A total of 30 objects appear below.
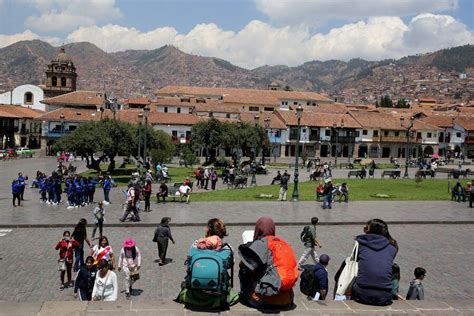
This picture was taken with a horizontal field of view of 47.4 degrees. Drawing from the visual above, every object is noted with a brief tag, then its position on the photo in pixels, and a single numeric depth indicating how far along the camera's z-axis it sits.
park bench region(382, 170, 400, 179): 36.97
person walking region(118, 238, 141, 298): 9.55
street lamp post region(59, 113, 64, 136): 56.20
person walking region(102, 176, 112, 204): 21.55
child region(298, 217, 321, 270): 11.98
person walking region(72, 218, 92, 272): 10.97
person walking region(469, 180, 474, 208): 23.52
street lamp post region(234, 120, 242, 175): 33.20
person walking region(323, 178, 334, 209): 21.75
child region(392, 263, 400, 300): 7.25
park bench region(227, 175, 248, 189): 29.28
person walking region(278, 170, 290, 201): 23.47
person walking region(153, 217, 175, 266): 12.09
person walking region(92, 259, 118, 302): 7.88
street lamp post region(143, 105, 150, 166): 29.26
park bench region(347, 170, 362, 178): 36.51
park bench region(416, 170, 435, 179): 37.06
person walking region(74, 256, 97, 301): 8.34
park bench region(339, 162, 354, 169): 47.25
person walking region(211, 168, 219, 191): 28.49
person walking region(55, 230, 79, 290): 10.28
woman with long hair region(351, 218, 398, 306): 5.44
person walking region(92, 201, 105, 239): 14.43
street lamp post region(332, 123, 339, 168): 63.73
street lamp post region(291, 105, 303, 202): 23.77
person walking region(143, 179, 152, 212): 19.77
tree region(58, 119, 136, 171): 33.62
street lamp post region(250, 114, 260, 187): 30.62
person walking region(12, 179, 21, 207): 20.80
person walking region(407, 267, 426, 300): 8.01
